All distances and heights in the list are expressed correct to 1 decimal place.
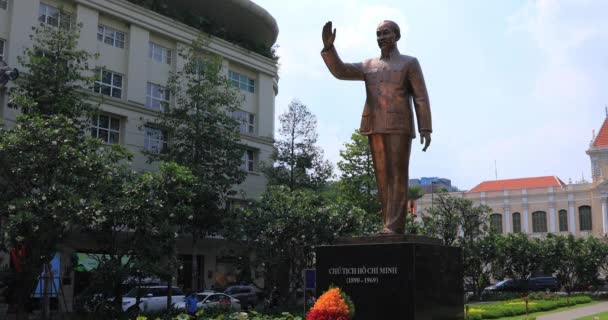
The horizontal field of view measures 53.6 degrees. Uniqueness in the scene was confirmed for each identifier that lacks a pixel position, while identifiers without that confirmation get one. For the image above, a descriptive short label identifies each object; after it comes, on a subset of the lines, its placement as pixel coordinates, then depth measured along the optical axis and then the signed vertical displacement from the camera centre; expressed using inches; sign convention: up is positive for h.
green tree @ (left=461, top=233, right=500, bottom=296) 1416.1 -24.9
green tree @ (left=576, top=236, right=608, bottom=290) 1652.3 -39.1
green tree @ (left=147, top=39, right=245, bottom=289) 1037.2 +187.5
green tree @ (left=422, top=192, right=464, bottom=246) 1357.0 +61.4
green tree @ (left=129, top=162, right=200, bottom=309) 728.3 +44.8
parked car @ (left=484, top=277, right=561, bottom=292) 1707.7 -107.8
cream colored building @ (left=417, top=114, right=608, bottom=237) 2268.7 +169.5
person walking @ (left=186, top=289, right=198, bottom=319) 788.6 -75.7
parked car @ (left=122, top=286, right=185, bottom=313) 903.7 -81.8
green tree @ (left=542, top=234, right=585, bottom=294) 1643.7 -22.9
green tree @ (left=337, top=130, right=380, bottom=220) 1390.3 +160.3
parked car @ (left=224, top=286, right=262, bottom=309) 1182.9 -93.8
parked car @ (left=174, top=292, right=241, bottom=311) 927.5 -83.4
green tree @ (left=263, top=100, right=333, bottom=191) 1294.3 +182.9
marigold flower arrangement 284.7 -28.8
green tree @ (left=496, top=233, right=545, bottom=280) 1590.8 -22.4
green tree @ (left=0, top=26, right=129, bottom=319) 639.8 +69.9
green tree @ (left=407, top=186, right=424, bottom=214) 1847.9 +170.4
